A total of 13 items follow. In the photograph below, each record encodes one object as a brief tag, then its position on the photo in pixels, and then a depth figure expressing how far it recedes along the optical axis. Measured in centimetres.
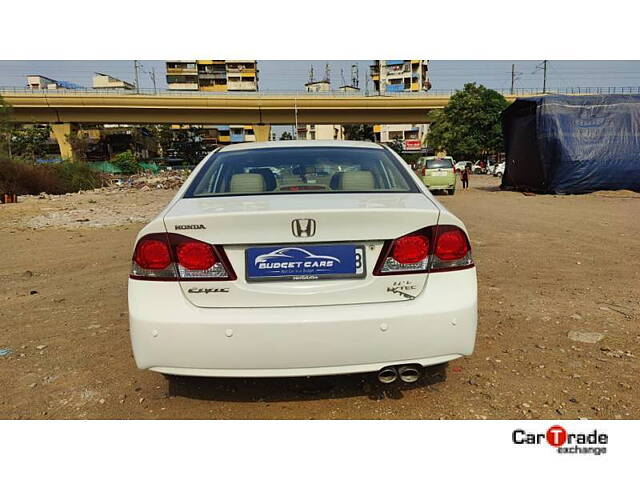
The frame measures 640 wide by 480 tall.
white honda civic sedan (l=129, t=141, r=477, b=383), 209
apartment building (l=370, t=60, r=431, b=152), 8200
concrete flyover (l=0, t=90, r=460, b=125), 4194
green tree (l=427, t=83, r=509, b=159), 4412
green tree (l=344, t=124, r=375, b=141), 7794
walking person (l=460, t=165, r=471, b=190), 2384
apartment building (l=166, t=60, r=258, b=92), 9088
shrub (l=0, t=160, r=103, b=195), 2044
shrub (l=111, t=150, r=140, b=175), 4719
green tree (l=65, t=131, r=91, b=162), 4678
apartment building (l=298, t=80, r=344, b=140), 9261
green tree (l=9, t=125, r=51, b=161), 5472
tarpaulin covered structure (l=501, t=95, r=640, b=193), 1647
